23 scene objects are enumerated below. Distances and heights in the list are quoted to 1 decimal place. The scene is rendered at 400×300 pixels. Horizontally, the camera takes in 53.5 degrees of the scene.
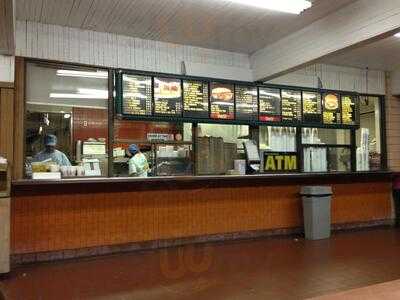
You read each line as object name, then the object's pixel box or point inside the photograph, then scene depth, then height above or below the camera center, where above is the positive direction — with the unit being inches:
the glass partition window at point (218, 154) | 271.4 +5.4
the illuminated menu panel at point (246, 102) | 279.1 +42.2
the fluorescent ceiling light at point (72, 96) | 233.9 +40.6
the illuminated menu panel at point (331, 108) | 312.8 +41.5
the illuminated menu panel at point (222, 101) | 270.5 +41.5
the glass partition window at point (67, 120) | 226.1 +26.7
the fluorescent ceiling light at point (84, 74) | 236.1 +54.3
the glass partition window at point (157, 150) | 270.1 +8.5
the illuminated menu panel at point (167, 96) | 252.4 +42.4
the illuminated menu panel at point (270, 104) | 287.6 +41.6
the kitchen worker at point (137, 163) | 252.0 -0.3
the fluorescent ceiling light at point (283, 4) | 186.7 +75.3
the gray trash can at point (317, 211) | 265.3 -34.3
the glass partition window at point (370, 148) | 334.3 +10.0
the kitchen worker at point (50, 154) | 226.1 +5.6
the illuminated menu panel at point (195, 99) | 261.1 +42.1
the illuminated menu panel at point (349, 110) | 321.1 +41.0
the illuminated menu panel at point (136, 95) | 242.8 +42.1
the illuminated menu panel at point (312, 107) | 304.7 +41.4
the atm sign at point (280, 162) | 291.3 -0.8
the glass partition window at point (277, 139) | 299.9 +17.0
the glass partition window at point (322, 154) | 312.2 +5.2
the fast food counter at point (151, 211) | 206.2 -29.3
